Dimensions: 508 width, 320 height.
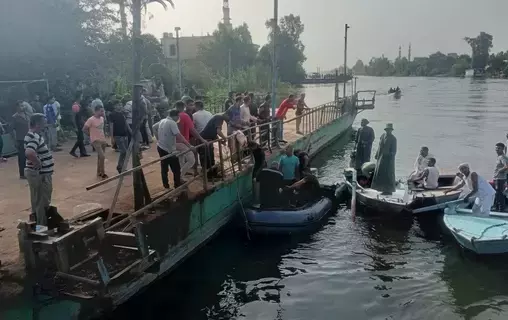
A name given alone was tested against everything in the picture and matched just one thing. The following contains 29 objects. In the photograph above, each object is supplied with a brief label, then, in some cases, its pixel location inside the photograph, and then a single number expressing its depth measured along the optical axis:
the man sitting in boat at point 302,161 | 12.77
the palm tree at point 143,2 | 7.96
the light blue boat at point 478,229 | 9.51
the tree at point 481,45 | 146.38
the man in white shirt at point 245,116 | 13.60
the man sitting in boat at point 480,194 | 10.64
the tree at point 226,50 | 71.88
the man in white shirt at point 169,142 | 9.36
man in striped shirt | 6.81
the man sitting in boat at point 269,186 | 11.17
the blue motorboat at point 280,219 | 11.25
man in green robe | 12.98
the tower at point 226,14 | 80.93
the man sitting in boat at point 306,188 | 12.09
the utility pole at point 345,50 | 31.02
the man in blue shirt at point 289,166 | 12.34
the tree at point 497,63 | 122.77
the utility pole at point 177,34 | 28.25
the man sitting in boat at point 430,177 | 13.27
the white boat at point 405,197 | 12.19
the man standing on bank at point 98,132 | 10.84
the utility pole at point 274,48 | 16.20
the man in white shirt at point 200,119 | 11.36
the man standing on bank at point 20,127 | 10.88
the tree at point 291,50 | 91.38
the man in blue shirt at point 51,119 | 13.97
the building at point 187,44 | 68.69
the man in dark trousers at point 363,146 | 16.31
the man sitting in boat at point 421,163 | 13.63
